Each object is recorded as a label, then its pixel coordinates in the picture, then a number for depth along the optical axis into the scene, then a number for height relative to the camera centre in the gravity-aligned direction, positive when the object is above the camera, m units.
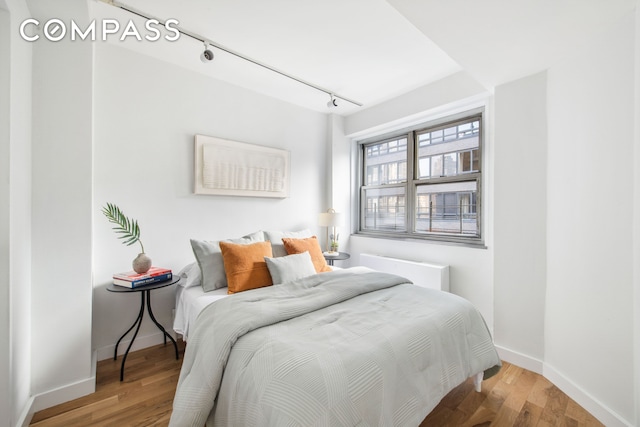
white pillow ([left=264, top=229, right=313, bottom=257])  2.85 -0.26
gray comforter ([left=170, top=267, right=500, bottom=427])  1.10 -0.67
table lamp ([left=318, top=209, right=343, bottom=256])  3.62 -0.08
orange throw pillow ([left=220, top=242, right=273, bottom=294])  2.24 -0.44
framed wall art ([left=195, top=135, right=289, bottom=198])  2.86 +0.50
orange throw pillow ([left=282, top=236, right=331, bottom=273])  2.78 -0.36
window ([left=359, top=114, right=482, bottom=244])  3.05 +0.39
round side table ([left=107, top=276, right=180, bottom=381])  2.09 -0.57
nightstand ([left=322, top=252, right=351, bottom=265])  3.43 -0.53
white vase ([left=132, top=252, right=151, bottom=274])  2.23 -0.40
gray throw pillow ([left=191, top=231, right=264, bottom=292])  2.31 -0.42
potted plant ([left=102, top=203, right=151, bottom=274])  2.24 -0.14
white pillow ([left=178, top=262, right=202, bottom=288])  2.42 -0.55
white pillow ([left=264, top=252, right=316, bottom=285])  2.30 -0.46
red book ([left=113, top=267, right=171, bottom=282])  2.14 -0.49
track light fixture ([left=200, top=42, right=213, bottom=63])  2.25 +1.27
